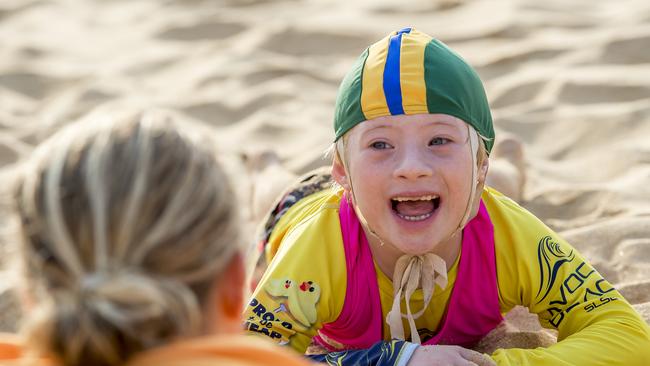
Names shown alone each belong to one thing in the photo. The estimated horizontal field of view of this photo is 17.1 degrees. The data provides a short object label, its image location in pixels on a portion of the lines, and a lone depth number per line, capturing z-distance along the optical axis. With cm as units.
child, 211
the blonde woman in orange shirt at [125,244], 169
